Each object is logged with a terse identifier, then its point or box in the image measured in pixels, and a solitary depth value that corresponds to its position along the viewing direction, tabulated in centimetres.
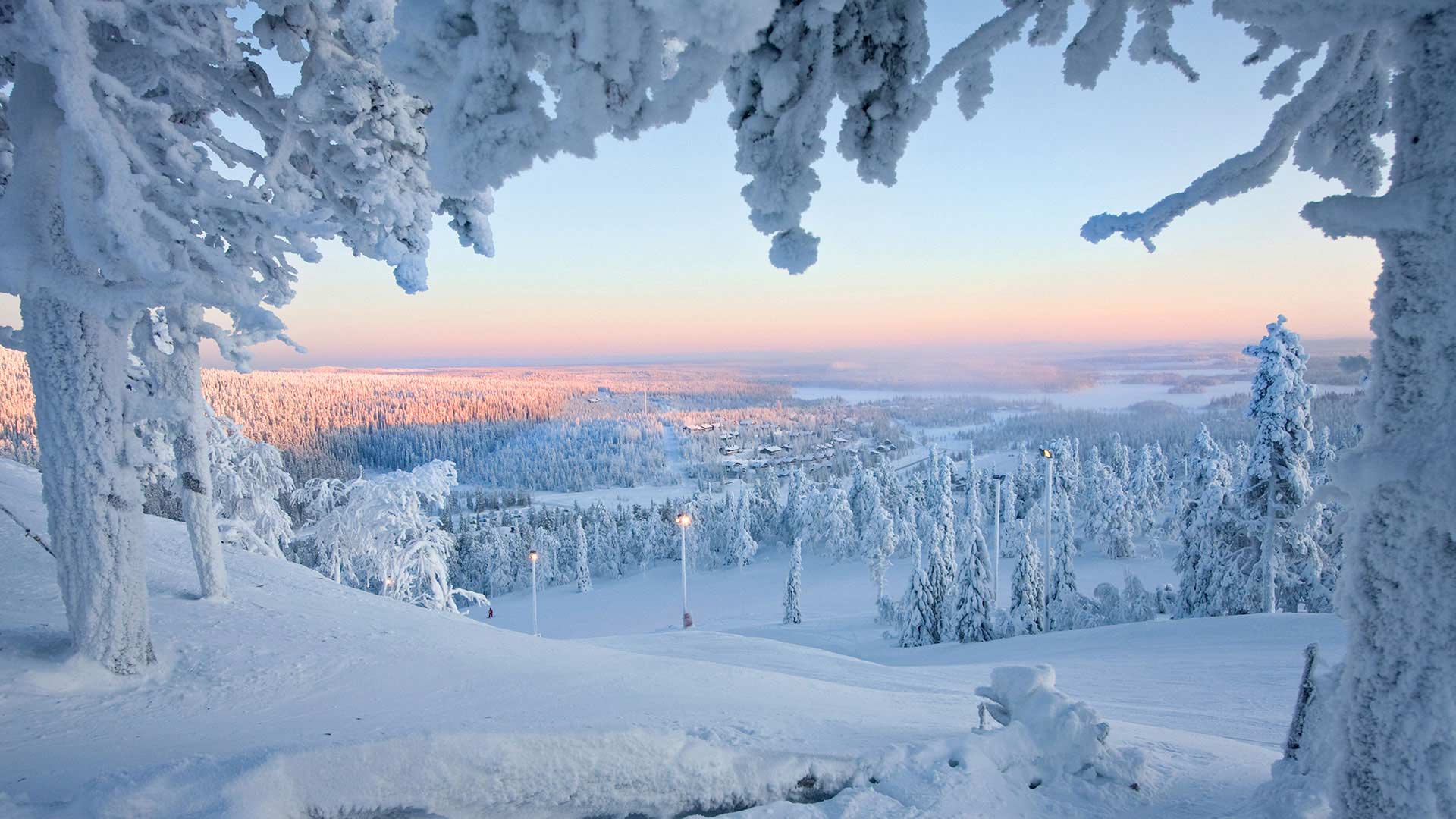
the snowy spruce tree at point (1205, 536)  2144
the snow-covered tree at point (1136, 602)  2606
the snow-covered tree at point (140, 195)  497
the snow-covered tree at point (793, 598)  3528
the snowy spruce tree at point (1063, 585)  2660
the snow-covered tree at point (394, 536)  1891
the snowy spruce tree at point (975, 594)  2481
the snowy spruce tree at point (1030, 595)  2555
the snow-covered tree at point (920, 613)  2670
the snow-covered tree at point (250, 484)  1491
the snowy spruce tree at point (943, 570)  2669
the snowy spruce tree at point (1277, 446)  1748
